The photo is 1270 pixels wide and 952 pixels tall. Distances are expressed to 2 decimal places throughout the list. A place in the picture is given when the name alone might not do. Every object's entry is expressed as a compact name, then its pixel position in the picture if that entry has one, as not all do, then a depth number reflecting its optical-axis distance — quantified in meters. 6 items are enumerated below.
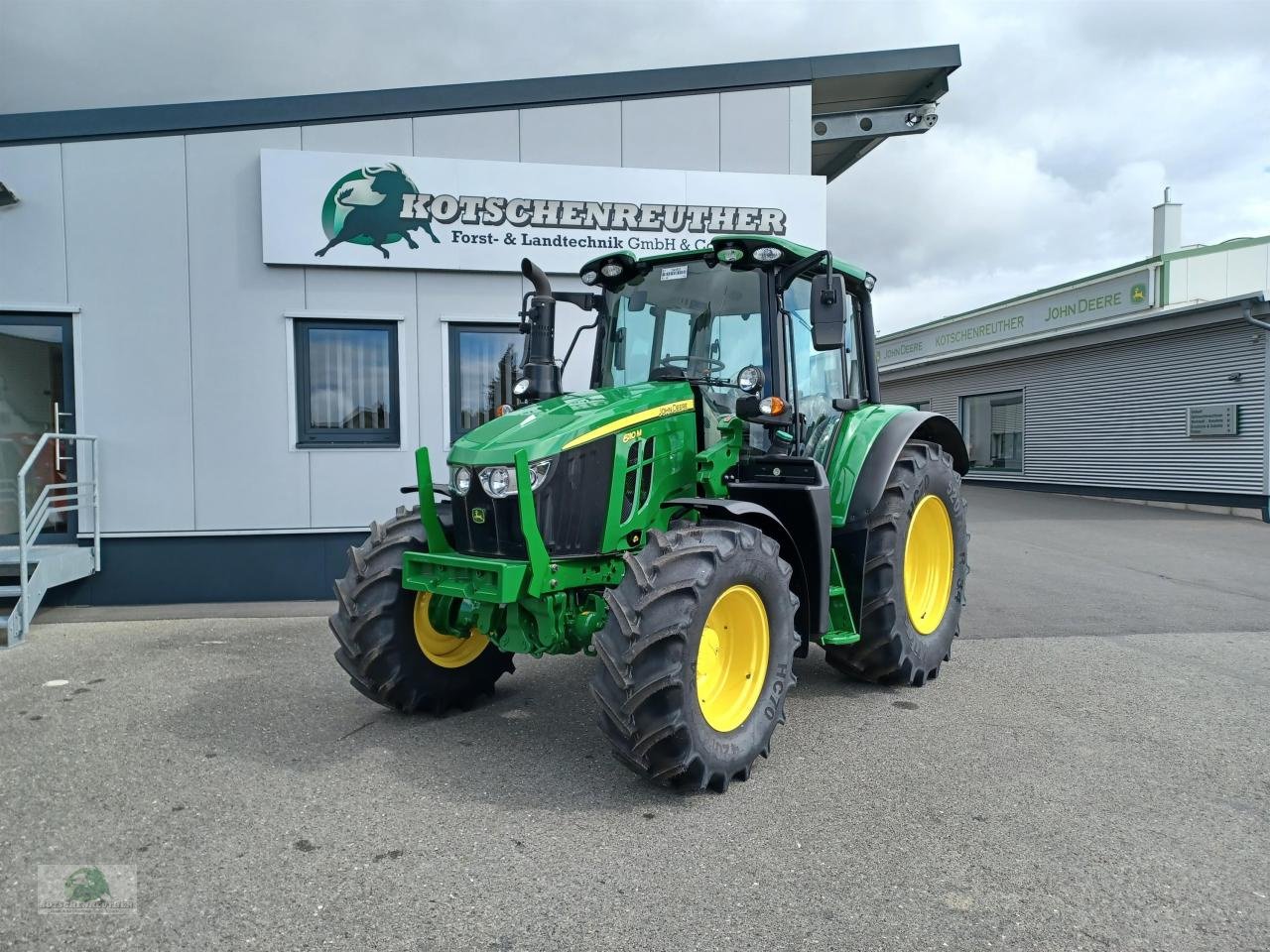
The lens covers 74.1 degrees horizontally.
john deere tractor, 3.55
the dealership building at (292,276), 7.89
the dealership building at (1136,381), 13.95
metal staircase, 6.68
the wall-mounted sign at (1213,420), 13.98
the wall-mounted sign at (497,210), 8.02
